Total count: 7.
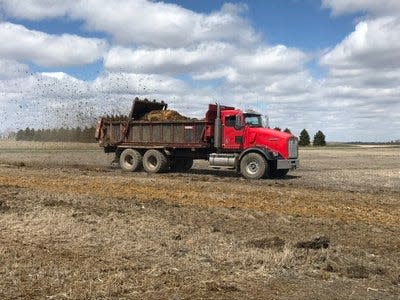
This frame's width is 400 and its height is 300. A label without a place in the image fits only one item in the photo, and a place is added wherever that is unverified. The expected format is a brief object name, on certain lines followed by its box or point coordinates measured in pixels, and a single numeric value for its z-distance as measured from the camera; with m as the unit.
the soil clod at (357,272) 6.88
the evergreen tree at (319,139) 105.38
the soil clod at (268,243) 8.39
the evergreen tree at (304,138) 103.38
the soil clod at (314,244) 8.41
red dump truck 21.73
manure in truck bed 24.36
